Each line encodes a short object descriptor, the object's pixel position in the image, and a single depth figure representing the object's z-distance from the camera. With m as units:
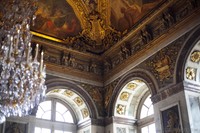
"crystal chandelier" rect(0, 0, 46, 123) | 7.38
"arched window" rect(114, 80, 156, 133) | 11.73
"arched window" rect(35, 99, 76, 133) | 12.32
